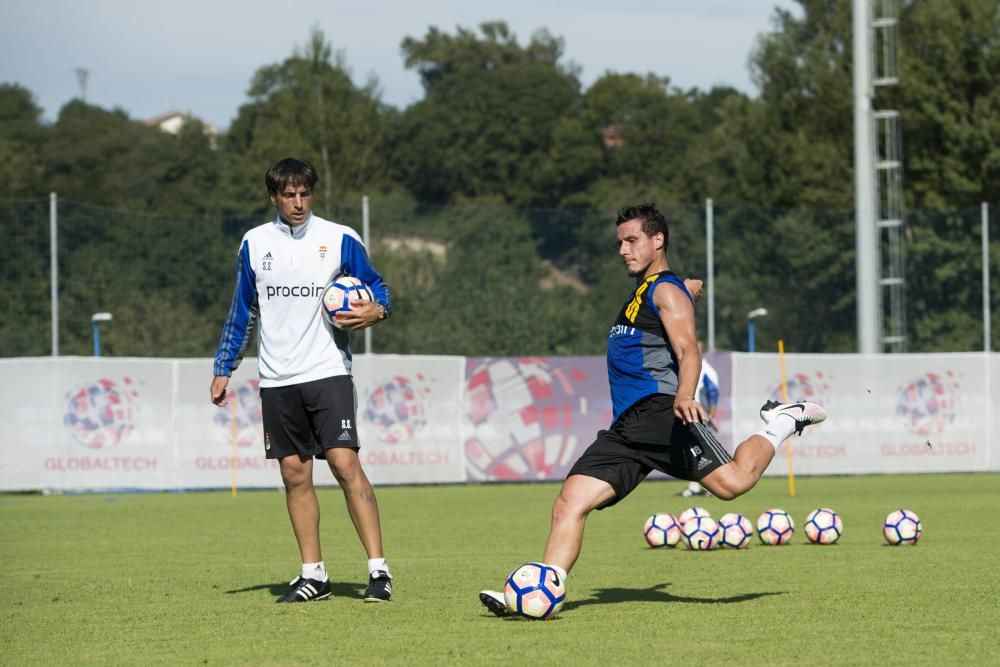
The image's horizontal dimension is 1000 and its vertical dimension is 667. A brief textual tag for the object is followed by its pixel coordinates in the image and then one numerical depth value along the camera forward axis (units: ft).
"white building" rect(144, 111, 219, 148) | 428.11
